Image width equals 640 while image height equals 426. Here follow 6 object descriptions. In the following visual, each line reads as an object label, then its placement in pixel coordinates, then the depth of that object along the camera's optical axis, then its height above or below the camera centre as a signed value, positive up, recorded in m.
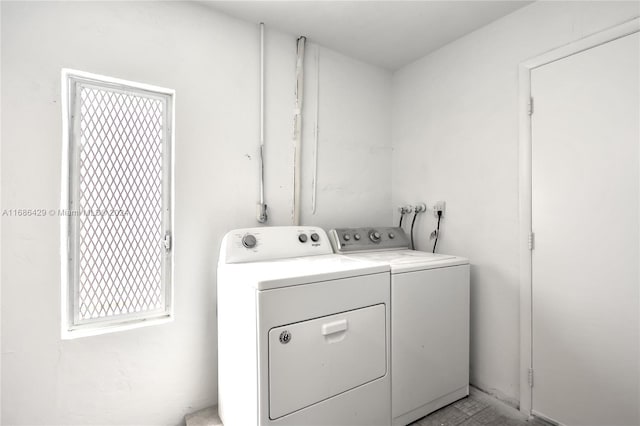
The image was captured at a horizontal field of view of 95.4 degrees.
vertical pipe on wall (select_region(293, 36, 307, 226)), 2.02 +0.56
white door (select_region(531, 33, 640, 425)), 1.33 -0.12
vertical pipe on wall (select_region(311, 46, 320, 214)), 2.13 +0.46
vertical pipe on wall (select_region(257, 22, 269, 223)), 1.87 +0.52
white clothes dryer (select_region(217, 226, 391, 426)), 1.16 -0.57
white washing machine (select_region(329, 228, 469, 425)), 1.52 -0.67
